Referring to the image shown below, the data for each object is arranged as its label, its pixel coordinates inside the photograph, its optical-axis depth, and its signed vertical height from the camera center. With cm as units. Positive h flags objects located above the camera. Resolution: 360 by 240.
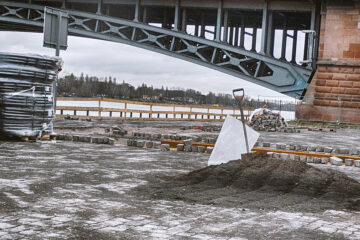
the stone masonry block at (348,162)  938 -94
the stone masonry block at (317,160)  955 -96
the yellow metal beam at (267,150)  1040 -95
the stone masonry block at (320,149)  1212 -94
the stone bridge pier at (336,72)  2989 +243
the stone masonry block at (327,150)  1167 -92
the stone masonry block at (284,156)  909 -87
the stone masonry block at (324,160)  952 -95
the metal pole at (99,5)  3856 +723
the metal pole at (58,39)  1252 +143
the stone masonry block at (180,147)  1102 -100
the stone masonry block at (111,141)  1179 -100
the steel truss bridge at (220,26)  3369 +600
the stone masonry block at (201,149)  1084 -99
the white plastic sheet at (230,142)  768 -58
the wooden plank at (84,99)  2923 -13
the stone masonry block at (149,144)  1123 -98
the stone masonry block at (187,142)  1112 -88
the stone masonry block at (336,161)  891 -90
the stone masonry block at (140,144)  1131 -99
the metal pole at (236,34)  4138 +598
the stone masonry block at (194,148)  1093 -100
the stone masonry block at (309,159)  974 -96
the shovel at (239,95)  708 +15
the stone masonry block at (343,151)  1173 -92
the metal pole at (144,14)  3856 +680
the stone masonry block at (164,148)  1091 -101
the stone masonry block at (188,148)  1101 -100
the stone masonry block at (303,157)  966 -93
